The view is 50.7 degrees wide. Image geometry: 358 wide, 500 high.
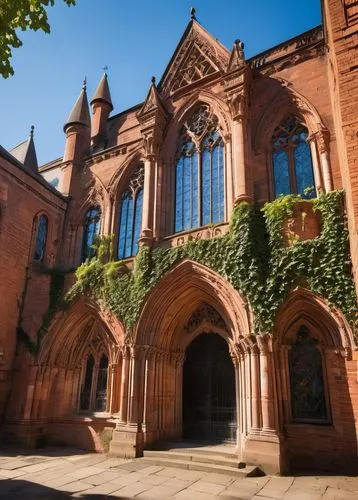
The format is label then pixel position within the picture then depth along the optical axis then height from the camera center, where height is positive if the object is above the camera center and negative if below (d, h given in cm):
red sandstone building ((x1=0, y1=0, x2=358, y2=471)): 803 +294
